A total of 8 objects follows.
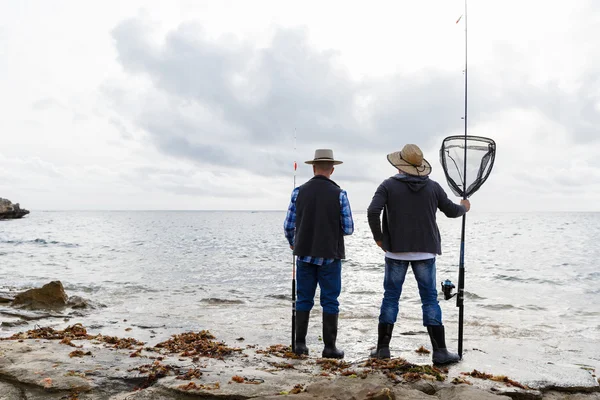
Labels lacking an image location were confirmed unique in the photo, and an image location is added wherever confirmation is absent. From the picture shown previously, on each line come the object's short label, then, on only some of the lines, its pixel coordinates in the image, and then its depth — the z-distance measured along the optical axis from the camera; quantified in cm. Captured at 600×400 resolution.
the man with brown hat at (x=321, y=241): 557
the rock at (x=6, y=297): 1050
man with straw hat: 529
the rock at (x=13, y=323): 820
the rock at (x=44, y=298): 999
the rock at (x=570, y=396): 445
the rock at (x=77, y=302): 1025
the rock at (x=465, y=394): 386
